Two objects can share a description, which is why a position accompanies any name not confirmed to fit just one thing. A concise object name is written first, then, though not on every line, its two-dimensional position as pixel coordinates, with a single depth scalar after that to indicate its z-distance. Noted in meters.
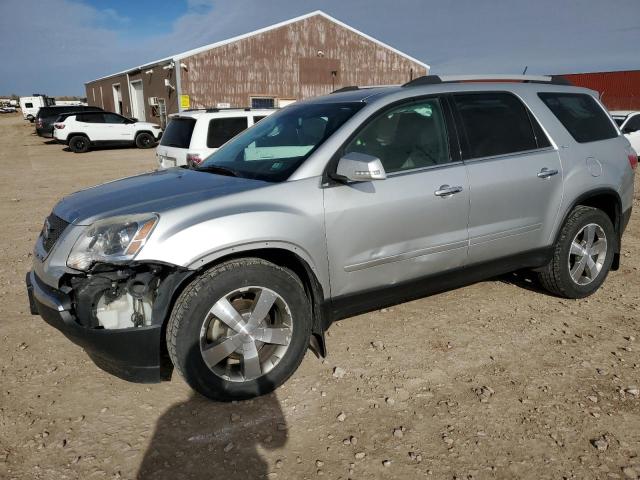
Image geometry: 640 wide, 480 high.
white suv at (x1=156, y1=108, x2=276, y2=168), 8.06
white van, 50.75
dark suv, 24.84
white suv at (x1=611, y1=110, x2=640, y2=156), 13.35
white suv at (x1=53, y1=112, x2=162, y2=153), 21.14
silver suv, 2.76
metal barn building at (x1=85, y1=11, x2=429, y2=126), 25.16
